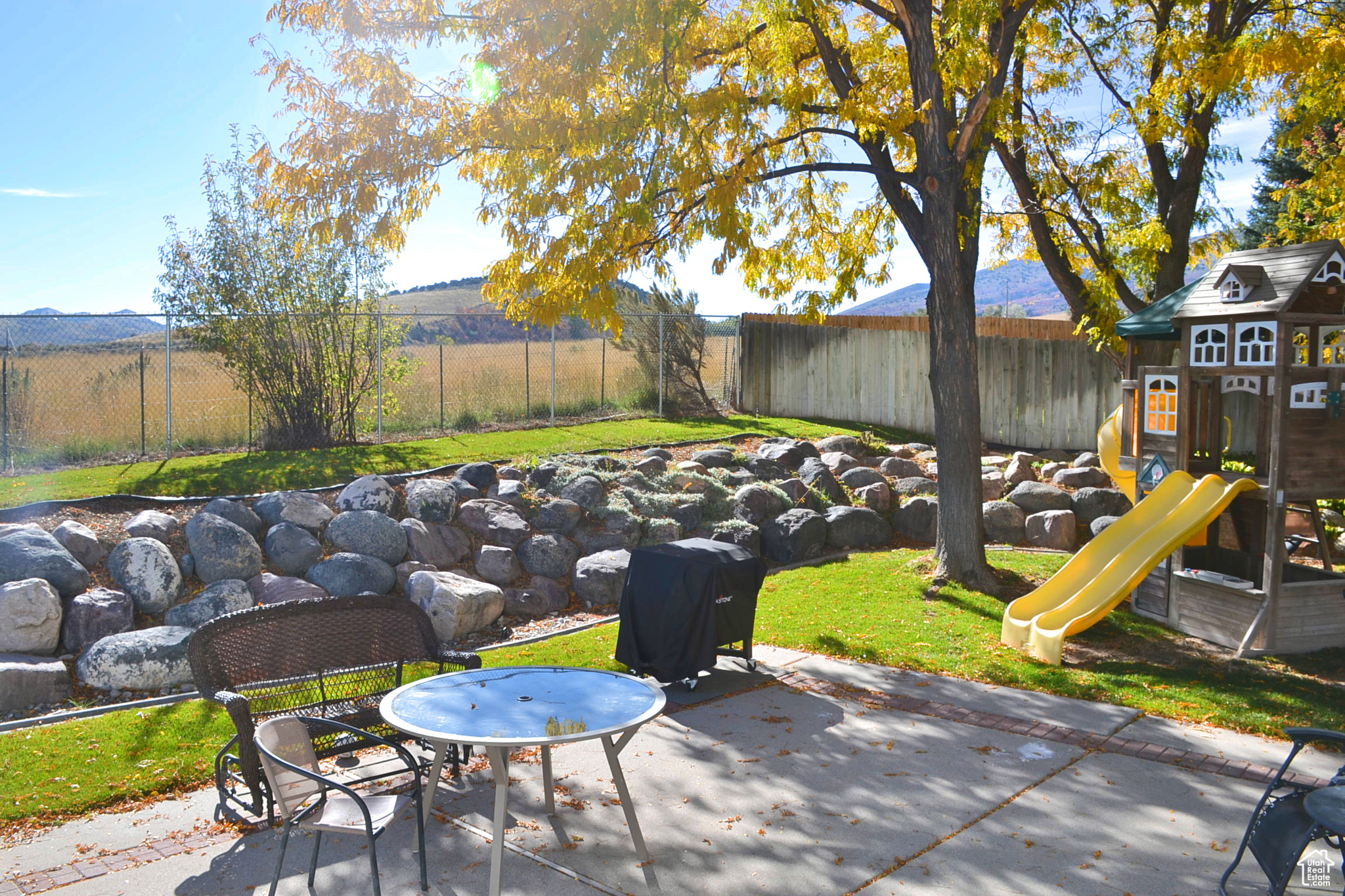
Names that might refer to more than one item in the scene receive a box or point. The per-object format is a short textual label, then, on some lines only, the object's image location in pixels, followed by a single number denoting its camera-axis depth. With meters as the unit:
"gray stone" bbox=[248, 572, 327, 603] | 8.62
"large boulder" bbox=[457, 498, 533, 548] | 10.62
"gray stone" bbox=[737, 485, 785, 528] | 12.23
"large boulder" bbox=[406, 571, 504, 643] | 8.77
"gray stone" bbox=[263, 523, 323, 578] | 9.33
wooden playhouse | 7.96
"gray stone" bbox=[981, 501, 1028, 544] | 12.52
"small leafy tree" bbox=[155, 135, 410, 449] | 13.20
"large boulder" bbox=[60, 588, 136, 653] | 7.79
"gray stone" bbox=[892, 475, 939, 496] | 13.76
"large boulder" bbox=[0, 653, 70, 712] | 6.83
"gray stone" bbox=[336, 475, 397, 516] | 10.43
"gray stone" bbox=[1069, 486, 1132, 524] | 12.79
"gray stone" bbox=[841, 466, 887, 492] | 13.93
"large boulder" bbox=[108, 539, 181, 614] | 8.34
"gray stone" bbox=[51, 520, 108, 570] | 8.55
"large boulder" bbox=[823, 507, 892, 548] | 12.44
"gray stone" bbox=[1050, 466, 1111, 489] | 13.85
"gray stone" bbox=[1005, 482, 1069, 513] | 12.89
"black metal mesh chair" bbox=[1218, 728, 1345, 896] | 3.81
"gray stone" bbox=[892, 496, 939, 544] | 12.98
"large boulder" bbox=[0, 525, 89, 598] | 7.89
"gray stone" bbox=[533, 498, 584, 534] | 11.04
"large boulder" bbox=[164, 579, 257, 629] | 8.16
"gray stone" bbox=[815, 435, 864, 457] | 15.79
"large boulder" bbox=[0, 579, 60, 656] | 7.41
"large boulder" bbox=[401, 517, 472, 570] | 10.01
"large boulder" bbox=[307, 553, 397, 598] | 9.04
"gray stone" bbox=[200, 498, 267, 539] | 9.61
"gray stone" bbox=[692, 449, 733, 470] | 13.81
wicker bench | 5.13
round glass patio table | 4.16
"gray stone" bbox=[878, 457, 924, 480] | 14.55
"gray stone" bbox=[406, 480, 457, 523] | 10.57
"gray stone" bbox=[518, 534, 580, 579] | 10.41
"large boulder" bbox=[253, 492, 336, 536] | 9.88
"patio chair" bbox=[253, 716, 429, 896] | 3.90
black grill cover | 6.88
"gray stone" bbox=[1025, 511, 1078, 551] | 12.12
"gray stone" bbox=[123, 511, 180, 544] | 9.00
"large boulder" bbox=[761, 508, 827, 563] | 11.81
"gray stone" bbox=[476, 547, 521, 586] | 10.10
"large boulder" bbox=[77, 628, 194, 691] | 7.22
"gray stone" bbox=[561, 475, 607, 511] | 11.47
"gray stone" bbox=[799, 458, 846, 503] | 13.37
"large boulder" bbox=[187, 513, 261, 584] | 8.87
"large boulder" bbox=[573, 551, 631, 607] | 9.99
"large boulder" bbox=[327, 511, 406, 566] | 9.72
